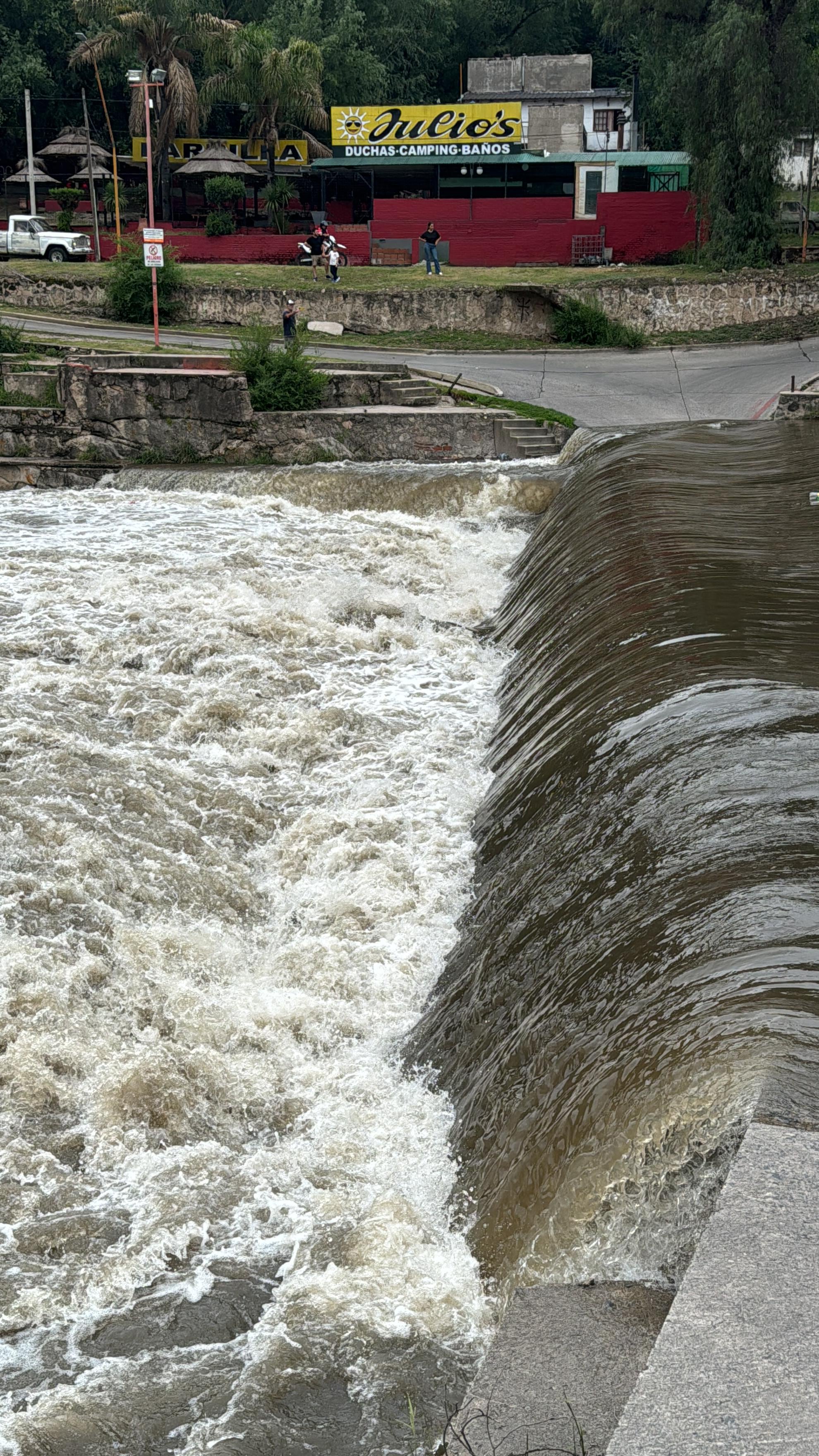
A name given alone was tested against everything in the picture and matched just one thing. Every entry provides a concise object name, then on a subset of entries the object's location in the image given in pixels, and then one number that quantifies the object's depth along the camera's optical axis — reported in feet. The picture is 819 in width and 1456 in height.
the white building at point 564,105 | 152.46
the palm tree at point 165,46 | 132.46
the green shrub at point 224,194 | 142.20
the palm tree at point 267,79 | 134.92
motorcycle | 114.83
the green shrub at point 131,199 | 157.48
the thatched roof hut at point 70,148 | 145.48
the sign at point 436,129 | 136.15
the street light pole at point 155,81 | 84.71
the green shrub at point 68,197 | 151.53
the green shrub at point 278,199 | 139.54
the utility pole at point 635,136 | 166.40
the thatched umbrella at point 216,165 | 134.00
